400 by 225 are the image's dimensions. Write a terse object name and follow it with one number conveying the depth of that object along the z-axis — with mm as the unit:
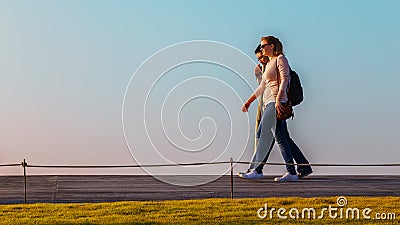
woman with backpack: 12109
